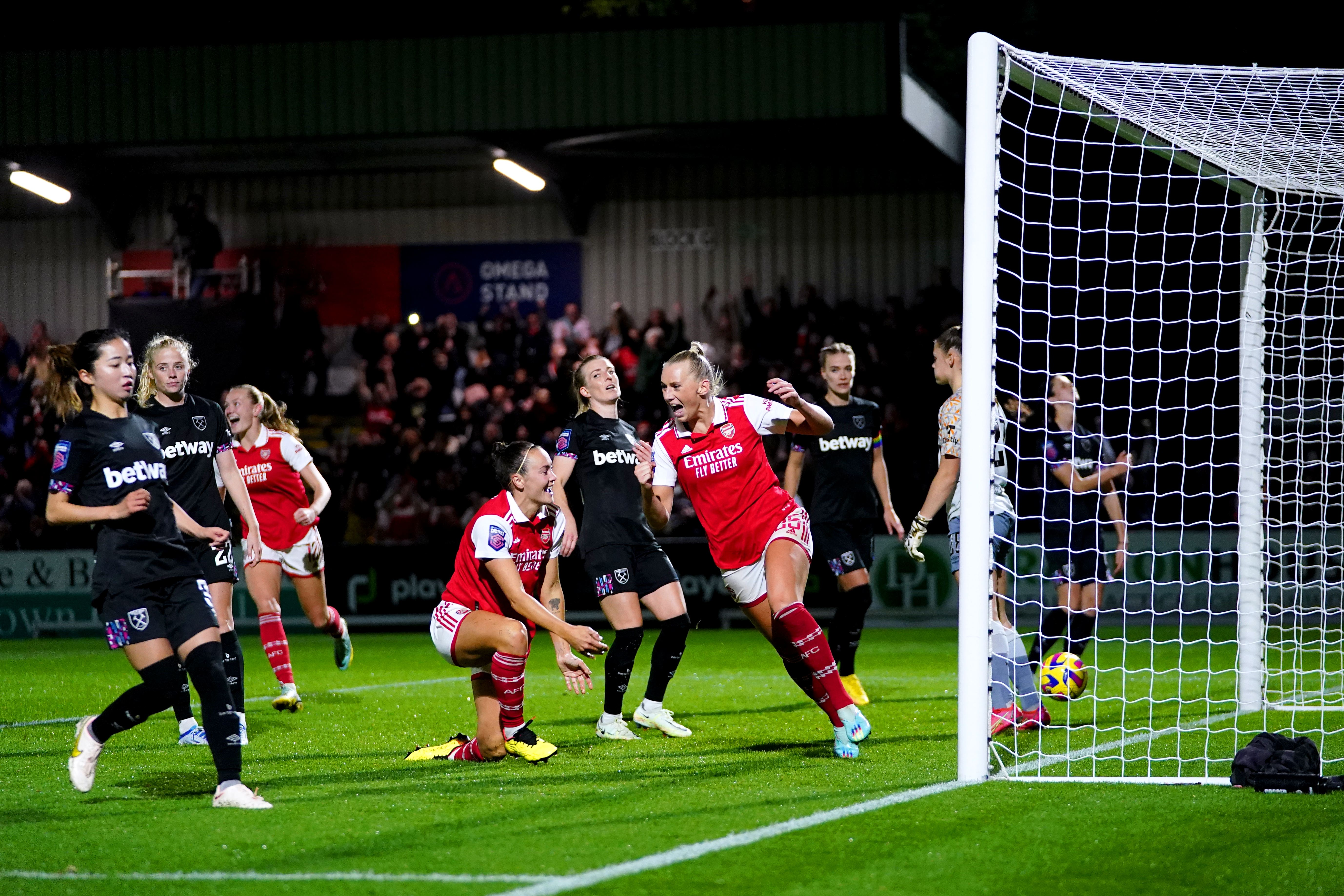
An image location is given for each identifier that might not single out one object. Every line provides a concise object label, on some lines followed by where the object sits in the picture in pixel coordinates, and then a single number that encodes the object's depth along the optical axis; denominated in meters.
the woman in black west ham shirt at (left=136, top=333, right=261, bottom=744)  15.26
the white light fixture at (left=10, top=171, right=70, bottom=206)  41.97
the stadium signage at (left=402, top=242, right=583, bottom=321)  46.09
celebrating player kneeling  13.92
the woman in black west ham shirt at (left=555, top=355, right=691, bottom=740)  16.08
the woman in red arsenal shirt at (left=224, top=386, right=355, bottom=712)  19.09
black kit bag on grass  11.99
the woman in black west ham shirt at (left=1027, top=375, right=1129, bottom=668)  18.08
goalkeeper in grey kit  15.29
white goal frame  12.39
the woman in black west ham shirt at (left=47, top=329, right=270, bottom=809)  11.59
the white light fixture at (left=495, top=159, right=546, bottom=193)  40.69
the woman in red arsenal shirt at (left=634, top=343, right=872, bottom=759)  14.13
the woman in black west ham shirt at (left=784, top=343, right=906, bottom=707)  19.39
